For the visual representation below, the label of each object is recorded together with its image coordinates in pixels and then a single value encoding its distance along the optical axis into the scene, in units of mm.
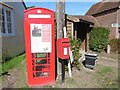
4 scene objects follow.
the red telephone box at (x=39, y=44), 2940
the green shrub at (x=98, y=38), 8206
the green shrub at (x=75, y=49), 3943
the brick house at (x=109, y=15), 10153
